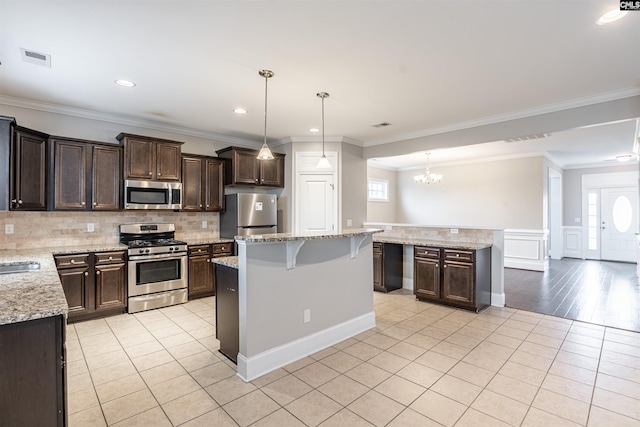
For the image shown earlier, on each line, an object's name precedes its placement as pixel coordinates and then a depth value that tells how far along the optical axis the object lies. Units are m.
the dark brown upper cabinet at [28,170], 3.54
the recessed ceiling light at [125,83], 3.37
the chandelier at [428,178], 7.89
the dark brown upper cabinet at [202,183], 5.11
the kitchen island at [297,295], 2.74
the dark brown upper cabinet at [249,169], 5.45
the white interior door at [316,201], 5.82
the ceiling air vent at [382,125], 4.93
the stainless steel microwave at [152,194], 4.46
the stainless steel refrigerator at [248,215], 5.34
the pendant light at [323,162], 3.76
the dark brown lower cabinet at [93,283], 3.88
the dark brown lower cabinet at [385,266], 5.46
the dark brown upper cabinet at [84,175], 4.00
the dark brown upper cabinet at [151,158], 4.45
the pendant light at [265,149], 3.16
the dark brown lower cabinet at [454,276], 4.39
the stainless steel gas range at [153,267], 4.35
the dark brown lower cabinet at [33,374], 1.36
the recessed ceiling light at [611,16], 2.18
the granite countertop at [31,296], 1.38
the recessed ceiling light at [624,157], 7.46
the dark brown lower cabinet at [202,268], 4.92
